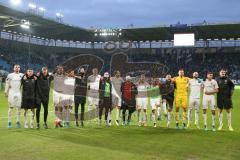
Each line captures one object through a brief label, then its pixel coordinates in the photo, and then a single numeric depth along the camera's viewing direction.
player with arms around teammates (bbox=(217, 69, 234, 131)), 16.05
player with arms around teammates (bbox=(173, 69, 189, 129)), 16.33
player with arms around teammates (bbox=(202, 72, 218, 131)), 16.11
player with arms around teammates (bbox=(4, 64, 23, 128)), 15.34
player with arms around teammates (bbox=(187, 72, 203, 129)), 16.64
